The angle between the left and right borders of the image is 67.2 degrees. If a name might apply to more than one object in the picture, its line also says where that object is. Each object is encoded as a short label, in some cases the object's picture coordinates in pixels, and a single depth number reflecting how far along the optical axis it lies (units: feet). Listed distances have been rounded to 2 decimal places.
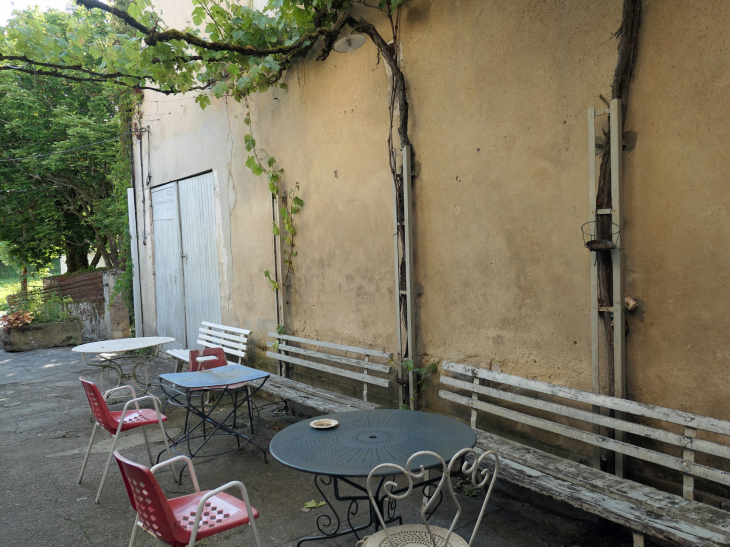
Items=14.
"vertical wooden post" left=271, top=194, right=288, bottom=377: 20.80
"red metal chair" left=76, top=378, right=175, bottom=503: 12.74
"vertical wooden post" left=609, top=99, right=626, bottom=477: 10.25
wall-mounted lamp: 14.47
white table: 20.58
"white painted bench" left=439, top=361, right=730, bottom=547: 8.11
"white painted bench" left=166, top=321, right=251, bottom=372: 22.19
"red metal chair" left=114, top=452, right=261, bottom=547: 7.42
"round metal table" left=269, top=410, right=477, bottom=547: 8.43
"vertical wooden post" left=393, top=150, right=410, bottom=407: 15.46
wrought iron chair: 6.96
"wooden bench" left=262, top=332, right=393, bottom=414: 15.90
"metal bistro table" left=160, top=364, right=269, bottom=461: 14.37
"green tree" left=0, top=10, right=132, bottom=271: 52.90
